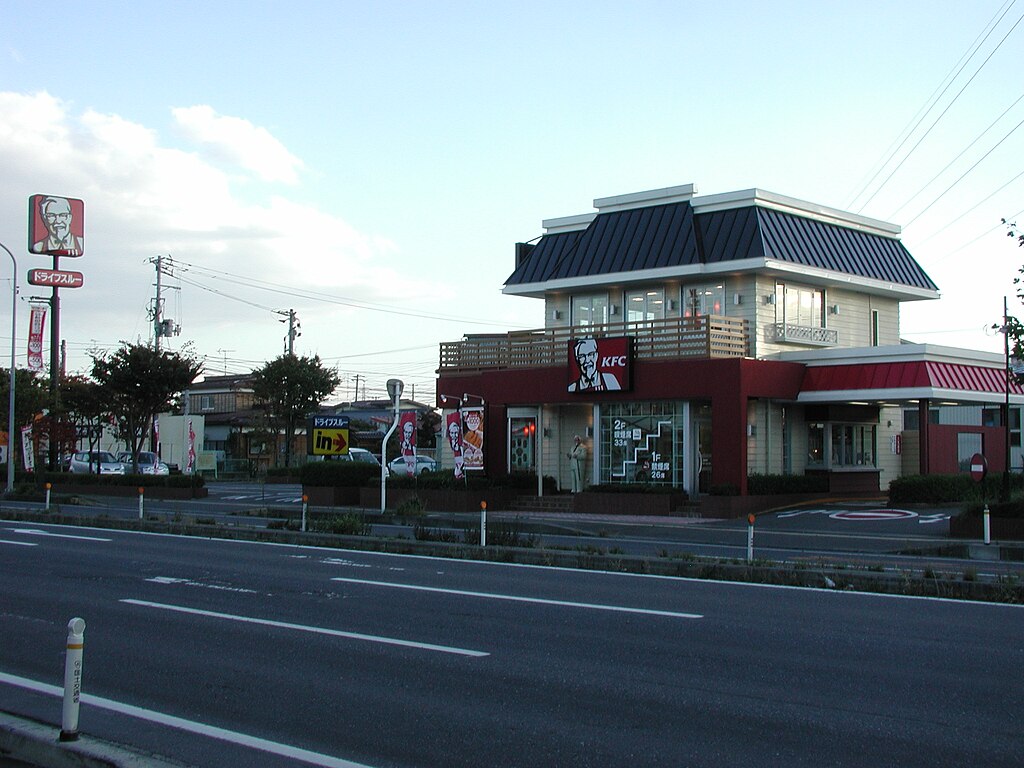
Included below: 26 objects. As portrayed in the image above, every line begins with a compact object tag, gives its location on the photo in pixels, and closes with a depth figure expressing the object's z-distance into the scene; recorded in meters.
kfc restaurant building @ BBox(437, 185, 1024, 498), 30.33
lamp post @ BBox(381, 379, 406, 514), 28.54
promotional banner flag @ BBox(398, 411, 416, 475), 33.75
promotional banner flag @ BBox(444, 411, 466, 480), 33.12
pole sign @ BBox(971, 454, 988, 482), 24.45
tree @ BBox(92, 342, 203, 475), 46.00
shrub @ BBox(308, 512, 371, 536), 21.14
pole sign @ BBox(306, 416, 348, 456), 29.44
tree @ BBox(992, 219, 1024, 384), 21.34
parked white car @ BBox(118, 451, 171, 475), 53.03
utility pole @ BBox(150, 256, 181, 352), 65.75
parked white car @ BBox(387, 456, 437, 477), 43.38
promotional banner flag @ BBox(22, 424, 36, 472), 46.94
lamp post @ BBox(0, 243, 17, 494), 38.59
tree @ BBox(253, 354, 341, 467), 62.16
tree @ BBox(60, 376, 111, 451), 49.65
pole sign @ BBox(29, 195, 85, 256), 48.50
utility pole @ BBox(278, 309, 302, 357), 67.81
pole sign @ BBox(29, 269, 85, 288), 47.66
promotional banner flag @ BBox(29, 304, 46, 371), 49.16
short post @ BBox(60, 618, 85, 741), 6.58
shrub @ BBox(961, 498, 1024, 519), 21.98
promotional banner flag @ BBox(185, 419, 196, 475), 48.22
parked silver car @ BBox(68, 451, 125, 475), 52.62
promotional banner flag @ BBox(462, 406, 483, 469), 33.38
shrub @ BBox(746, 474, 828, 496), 30.13
